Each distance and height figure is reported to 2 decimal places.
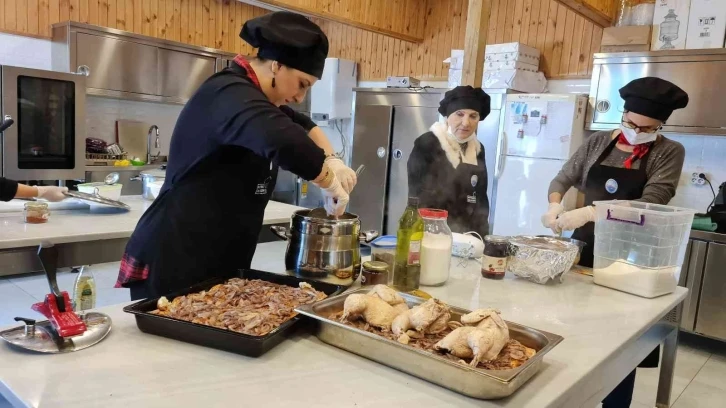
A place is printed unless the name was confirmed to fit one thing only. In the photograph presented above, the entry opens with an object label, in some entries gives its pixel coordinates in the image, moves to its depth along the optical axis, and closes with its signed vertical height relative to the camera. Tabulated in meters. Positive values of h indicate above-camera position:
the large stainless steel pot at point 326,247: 1.50 -0.32
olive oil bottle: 1.59 -0.32
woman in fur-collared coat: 2.85 -0.12
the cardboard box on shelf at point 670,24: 3.97 +1.01
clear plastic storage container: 1.73 -0.30
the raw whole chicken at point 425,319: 1.13 -0.37
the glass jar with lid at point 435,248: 1.65 -0.32
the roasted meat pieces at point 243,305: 1.12 -0.40
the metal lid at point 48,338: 1.04 -0.44
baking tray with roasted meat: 1.07 -0.41
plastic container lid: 1.65 -0.22
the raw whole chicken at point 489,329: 1.04 -0.37
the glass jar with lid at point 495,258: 1.81 -0.37
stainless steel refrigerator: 5.09 -0.03
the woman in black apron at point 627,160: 2.20 -0.02
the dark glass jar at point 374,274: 1.53 -0.38
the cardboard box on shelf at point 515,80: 4.64 +0.60
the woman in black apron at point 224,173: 1.31 -0.11
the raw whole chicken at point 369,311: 1.16 -0.37
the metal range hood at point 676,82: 3.77 +0.57
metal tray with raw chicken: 0.98 -0.40
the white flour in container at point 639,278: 1.73 -0.39
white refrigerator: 4.14 -0.02
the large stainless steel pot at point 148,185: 3.04 -0.36
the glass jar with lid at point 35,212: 2.27 -0.41
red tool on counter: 1.08 -0.40
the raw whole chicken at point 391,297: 1.24 -0.36
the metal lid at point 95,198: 2.53 -0.38
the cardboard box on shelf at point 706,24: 3.79 +0.99
